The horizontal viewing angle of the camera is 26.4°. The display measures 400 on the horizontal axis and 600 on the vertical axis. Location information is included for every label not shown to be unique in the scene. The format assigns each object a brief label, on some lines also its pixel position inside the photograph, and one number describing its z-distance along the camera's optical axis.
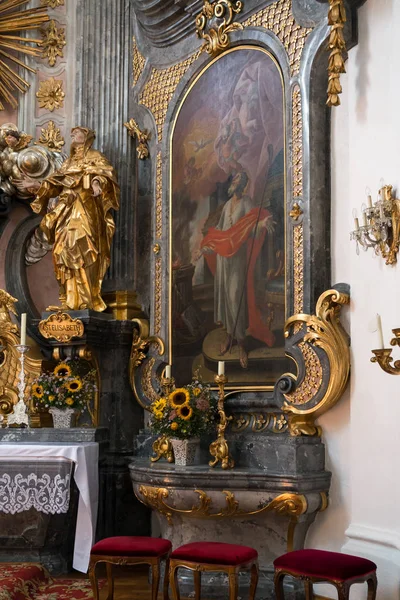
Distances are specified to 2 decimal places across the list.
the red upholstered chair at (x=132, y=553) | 5.73
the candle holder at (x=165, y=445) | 6.91
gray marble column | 8.33
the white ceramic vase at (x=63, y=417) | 7.52
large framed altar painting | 6.92
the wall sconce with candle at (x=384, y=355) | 4.25
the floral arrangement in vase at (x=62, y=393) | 7.46
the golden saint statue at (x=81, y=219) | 7.77
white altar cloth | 6.84
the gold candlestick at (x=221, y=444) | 6.59
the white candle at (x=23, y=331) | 7.54
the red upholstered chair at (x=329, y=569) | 5.00
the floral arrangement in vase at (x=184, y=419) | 6.64
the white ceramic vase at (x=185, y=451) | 6.70
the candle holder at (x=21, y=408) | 7.54
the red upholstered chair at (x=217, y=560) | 5.43
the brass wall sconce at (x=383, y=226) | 5.59
